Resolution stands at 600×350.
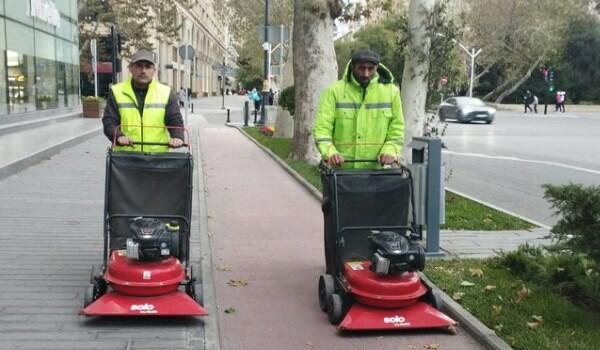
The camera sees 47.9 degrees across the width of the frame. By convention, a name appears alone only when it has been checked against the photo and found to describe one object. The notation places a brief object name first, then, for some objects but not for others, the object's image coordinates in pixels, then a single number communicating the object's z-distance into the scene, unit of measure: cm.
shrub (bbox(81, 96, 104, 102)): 2798
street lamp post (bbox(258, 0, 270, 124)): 2699
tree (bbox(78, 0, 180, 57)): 4350
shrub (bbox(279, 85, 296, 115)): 1964
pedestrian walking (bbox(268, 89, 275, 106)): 3626
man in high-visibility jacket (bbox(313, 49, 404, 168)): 541
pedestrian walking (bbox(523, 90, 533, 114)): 5465
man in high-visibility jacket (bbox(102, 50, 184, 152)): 548
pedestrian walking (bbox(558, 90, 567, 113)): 5531
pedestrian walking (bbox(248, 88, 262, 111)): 3803
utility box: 688
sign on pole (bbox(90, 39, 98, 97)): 2876
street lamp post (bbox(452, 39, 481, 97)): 5369
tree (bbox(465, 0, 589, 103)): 5500
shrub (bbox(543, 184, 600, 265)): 490
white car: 3509
